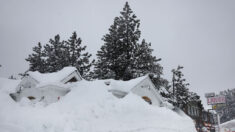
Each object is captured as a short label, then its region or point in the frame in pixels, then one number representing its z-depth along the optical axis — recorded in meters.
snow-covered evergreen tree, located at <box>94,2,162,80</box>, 34.03
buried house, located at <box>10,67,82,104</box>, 18.27
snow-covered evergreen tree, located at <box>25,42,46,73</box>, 43.28
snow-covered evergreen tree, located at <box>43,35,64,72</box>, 40.27
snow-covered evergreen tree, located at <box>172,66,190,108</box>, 35.47
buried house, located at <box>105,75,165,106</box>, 17.12
